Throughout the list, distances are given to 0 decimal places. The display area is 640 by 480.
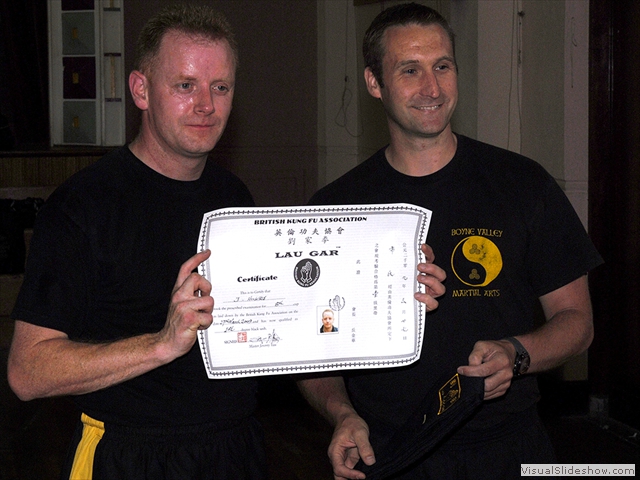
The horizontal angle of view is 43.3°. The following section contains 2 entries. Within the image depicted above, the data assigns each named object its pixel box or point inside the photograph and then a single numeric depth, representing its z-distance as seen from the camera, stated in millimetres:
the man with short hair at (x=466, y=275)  1886
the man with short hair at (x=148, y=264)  1696
